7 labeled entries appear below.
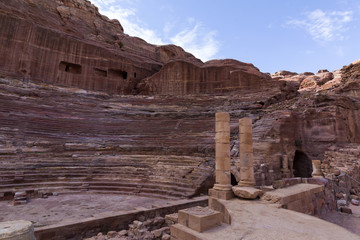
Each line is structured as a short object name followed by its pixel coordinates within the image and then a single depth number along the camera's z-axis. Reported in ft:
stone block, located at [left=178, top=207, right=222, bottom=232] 14.88
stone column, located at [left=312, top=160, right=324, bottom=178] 45.16
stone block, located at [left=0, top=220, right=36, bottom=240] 9.41
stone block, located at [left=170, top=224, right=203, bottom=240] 14.33
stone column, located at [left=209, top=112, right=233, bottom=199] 27.40
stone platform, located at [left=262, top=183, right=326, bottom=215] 23.18
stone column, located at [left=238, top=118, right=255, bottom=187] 29.63
